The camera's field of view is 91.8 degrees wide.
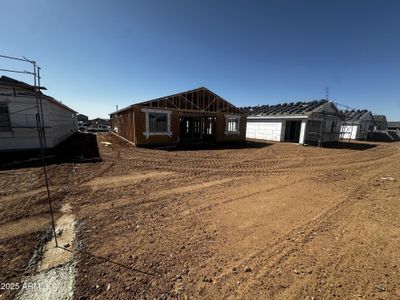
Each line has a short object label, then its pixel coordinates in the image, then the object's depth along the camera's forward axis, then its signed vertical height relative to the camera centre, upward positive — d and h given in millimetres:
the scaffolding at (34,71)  3355 +822
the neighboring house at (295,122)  19344 +376
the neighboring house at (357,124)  28812 +462
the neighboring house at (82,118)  69000 +652
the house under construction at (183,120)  14466 +211
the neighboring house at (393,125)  52056 +932
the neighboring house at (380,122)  38844 +1227
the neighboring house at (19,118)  10305 -15
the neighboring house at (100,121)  63575 -235
